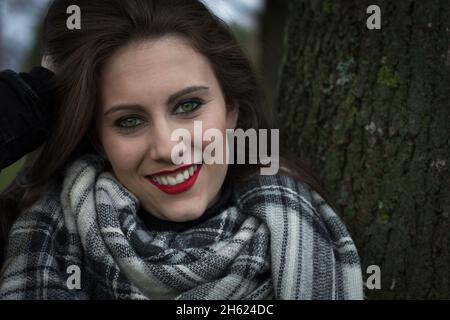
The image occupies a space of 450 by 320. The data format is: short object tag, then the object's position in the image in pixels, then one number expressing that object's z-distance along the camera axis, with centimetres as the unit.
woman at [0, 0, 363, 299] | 108
